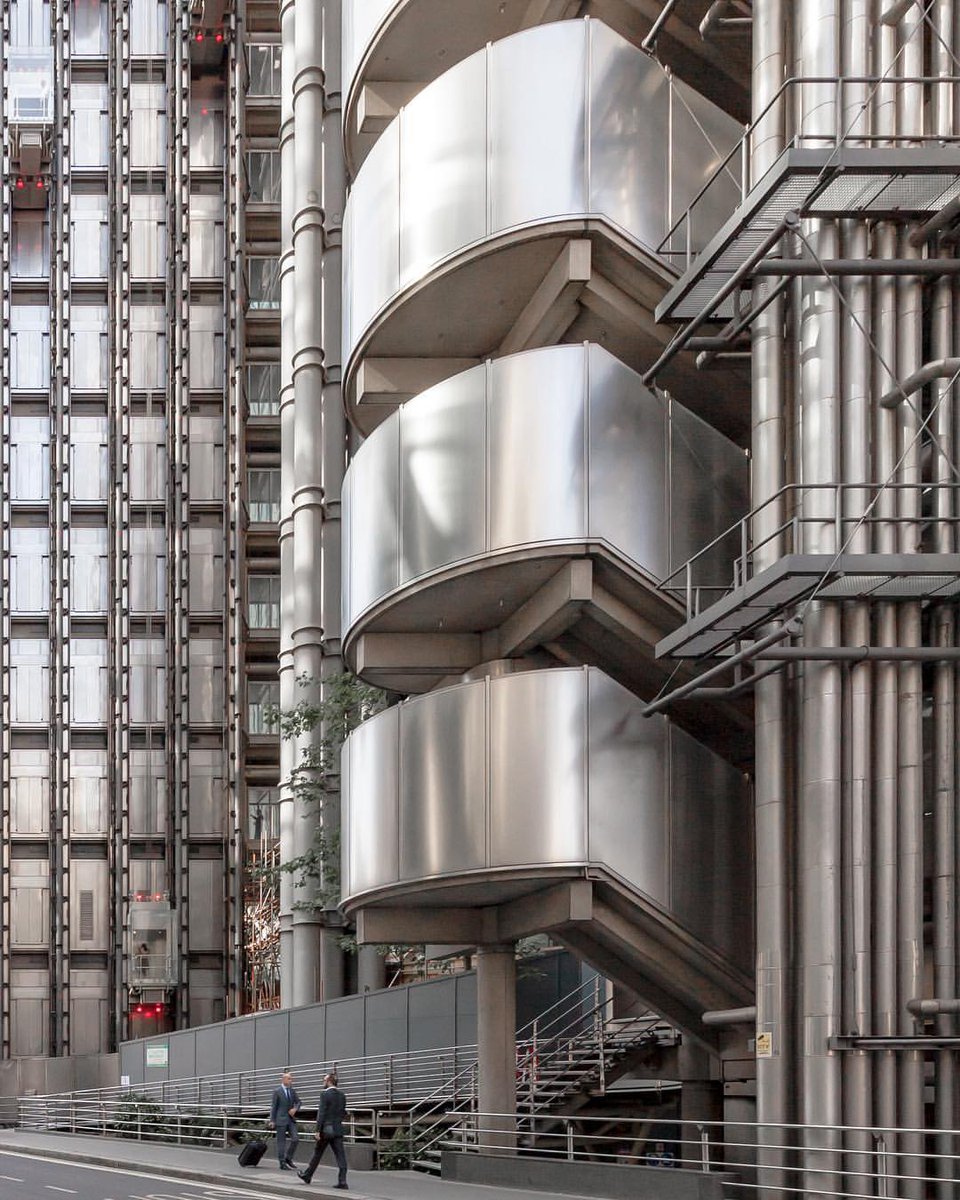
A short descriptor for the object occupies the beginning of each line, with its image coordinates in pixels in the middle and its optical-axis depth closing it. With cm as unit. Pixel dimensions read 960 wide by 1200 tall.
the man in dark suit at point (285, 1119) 2741
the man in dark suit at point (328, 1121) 2438
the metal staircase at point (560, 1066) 2617
